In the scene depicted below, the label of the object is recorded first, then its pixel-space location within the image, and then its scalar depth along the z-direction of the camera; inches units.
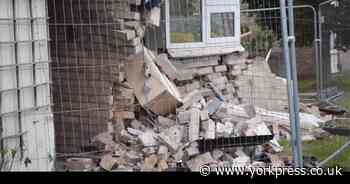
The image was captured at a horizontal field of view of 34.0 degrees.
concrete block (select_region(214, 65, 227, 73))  439.2
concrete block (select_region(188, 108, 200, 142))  313.7
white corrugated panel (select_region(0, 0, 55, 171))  245.0
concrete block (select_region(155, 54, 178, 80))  363.8
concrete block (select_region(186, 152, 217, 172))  286.2
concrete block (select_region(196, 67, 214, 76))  422.3
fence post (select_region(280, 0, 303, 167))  225.1
